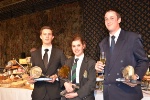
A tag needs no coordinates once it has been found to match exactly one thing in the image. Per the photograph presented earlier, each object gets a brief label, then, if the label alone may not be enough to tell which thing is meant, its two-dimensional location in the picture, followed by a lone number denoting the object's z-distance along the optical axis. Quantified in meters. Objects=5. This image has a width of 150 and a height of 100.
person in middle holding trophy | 2.43
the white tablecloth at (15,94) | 3.72
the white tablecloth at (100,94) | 2.72
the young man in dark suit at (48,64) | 2.74
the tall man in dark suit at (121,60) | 2.09
